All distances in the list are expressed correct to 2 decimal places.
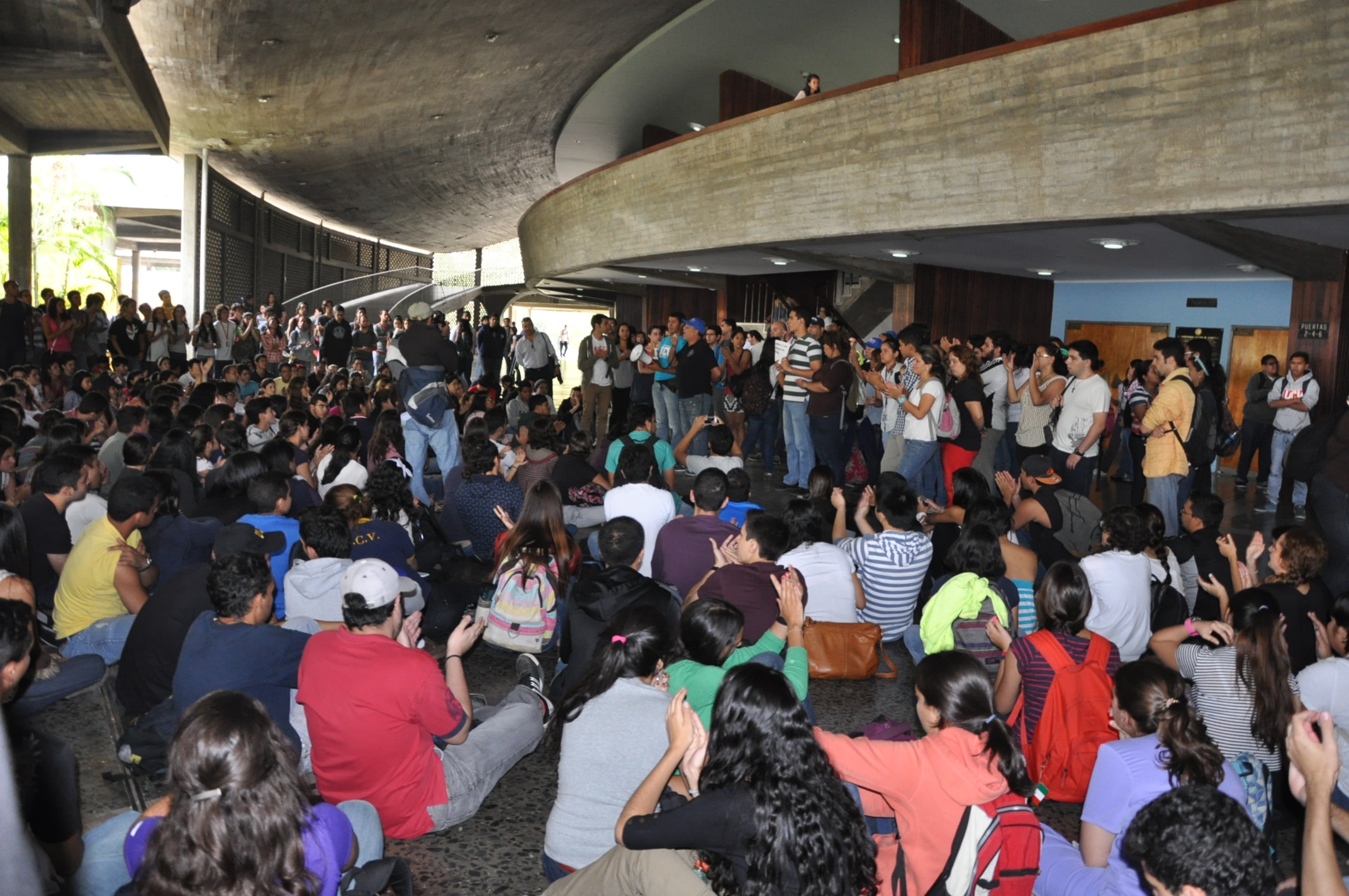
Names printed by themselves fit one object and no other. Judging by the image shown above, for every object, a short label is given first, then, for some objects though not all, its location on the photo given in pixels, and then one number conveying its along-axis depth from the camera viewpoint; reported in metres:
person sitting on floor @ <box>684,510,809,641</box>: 4.77
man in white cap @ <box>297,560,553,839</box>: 3.52
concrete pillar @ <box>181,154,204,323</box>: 24.33
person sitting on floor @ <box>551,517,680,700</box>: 4.44
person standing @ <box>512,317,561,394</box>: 17.62
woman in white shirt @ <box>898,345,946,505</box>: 9.05
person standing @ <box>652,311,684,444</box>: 13.37
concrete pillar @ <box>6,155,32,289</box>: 17.67
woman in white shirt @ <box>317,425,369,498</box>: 7.51
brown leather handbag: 5.55
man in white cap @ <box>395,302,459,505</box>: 9.92
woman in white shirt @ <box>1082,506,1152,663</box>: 5.15
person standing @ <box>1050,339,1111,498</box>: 8.38
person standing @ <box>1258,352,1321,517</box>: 10.50
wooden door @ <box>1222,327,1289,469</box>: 13.43
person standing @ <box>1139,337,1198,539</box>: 7.82
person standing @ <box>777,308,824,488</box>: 10.70
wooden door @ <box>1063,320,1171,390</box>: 15.09
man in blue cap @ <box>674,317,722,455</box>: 12.98
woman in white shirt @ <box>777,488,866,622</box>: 5.53
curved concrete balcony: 7.30
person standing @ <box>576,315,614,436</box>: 14.86
